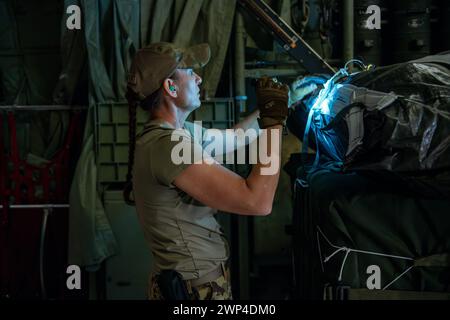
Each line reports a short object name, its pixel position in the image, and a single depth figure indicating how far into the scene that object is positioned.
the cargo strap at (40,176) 3.73
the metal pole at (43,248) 3.68
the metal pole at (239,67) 3.48
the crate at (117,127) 3.39
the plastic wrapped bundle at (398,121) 1.49
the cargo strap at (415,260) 1.58
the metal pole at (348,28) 3.49
